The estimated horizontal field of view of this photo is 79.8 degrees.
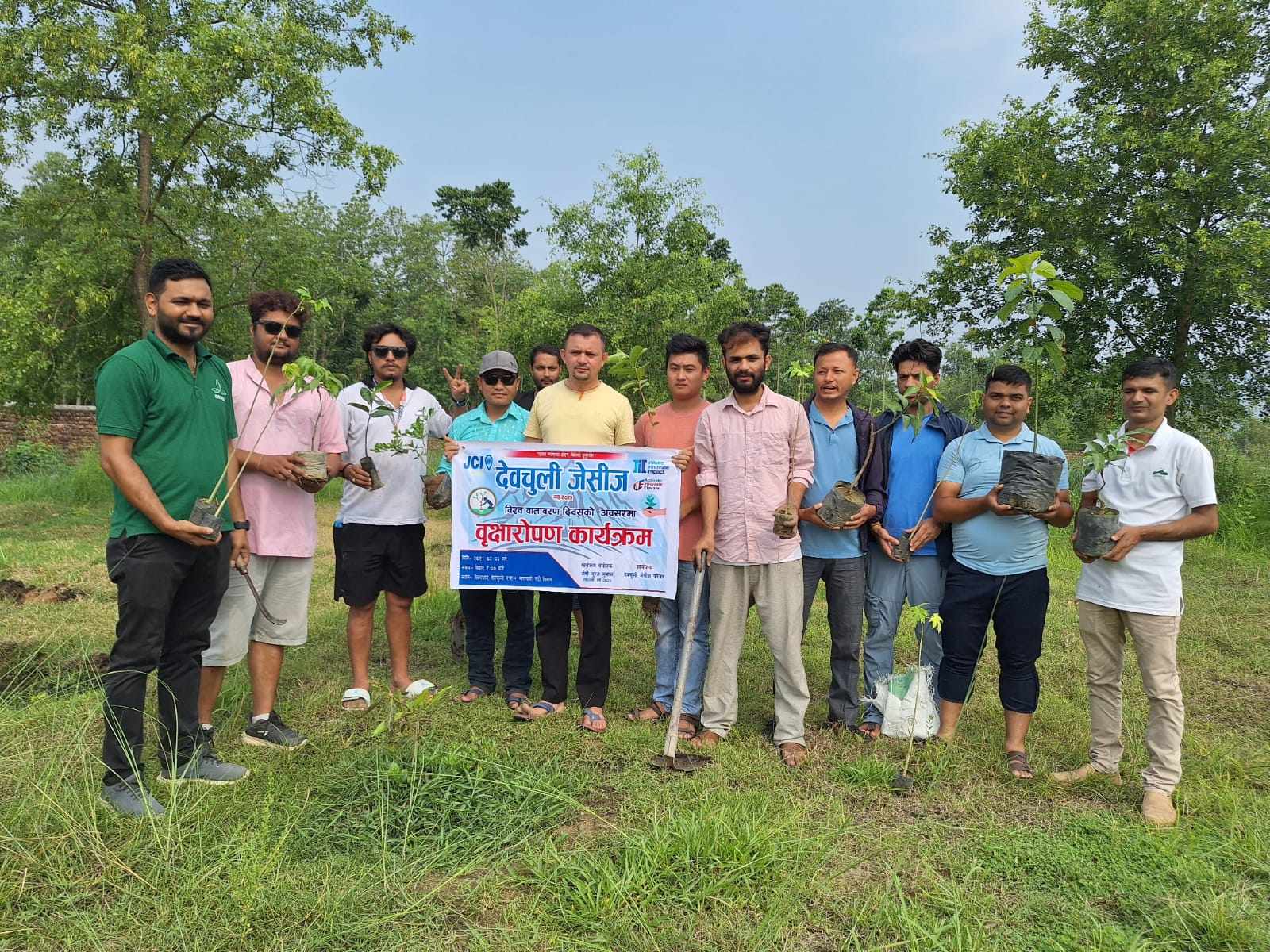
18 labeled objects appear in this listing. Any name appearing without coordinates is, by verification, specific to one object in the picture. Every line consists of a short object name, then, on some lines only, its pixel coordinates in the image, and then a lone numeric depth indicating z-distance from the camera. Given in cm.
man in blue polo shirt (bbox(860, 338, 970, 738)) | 420
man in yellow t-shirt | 429
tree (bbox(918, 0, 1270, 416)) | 1109
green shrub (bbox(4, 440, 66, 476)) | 1679
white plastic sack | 410
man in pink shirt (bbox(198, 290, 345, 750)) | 377
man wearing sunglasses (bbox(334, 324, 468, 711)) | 438
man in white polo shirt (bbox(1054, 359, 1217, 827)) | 340
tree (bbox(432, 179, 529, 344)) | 4031
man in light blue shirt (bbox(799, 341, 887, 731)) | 414
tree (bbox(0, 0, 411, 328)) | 1060
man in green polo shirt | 302
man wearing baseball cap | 461
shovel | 370
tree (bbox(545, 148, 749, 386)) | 1352
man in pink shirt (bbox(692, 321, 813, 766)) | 395
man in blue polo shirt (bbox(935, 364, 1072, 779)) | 380
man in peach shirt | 425
